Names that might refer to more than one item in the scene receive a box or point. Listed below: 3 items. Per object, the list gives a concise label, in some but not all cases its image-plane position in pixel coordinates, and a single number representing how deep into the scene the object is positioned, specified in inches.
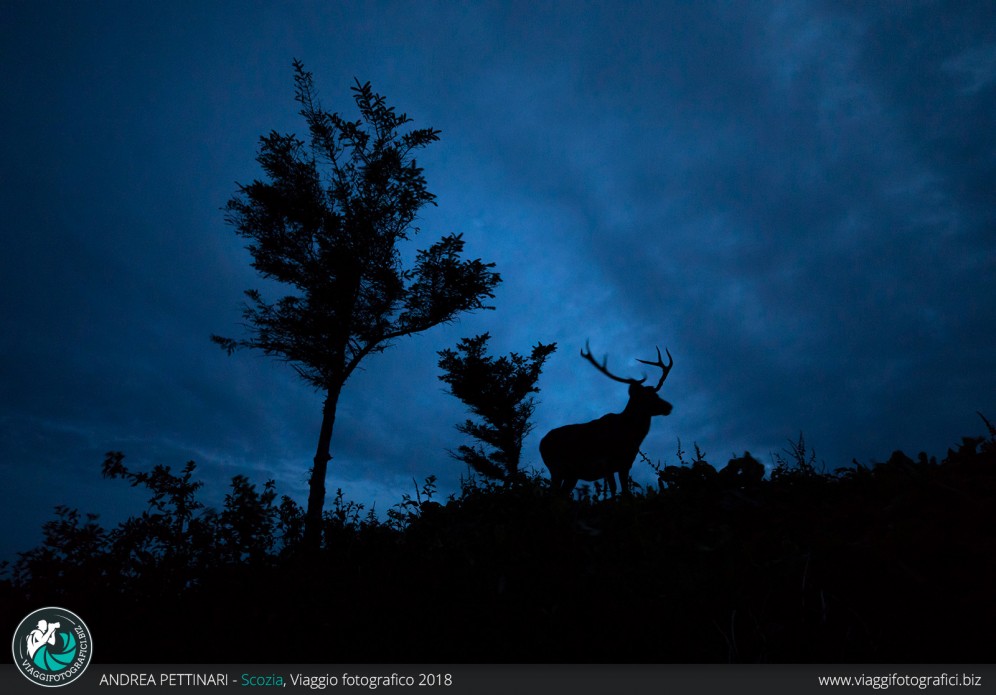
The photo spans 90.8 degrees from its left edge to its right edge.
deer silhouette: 329.7
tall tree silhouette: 556.4
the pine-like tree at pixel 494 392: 927.7
